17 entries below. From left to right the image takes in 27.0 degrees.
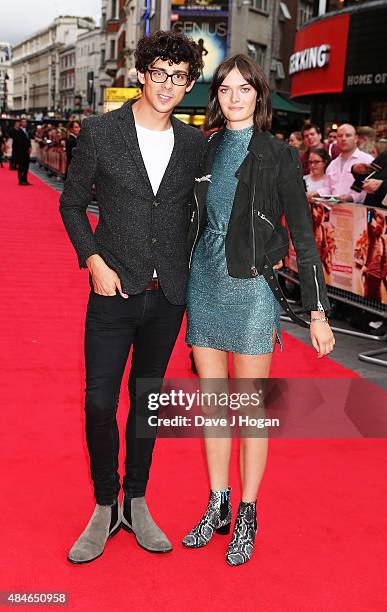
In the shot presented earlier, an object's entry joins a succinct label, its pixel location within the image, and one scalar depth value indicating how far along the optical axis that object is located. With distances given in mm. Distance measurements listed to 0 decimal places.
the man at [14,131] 27538
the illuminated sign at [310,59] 20703
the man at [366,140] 9938
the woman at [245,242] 3150
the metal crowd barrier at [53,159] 27008
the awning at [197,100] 29891
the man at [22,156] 25728
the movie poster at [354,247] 7277
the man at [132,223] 3133
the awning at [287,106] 31509
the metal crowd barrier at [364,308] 6961
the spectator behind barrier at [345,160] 8977
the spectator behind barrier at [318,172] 9336
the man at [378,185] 7906
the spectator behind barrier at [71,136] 21431
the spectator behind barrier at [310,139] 10539
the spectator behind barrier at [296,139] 12677
